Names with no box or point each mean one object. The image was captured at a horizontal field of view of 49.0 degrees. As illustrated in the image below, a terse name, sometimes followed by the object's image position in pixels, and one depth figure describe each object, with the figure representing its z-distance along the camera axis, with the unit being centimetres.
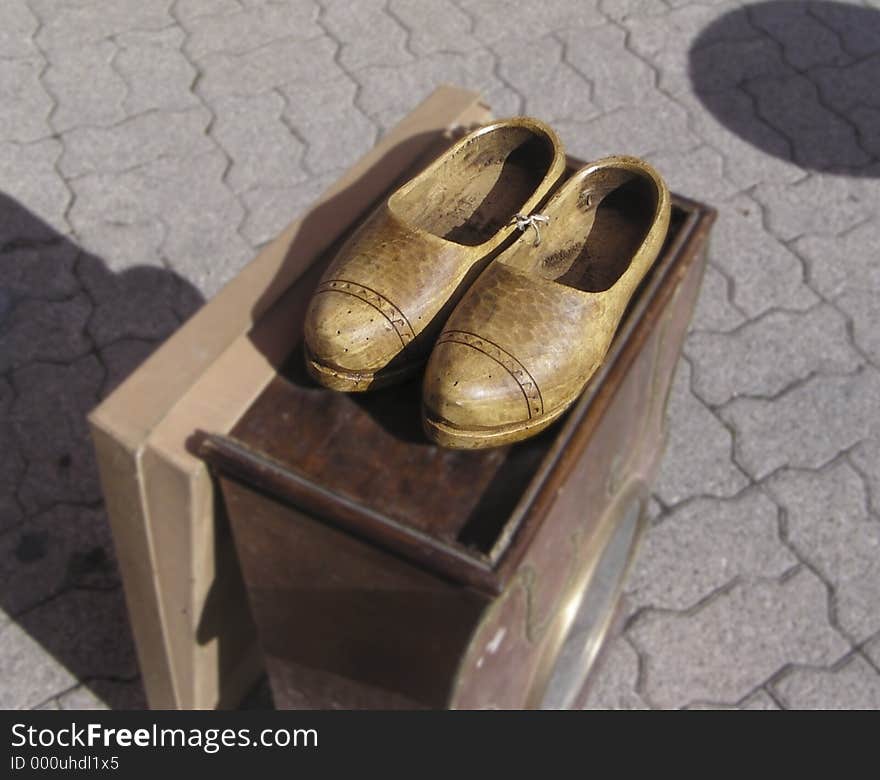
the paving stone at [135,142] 276
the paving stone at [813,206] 282
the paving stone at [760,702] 194
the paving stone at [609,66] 314
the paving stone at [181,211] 255
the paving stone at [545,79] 307
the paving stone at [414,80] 302
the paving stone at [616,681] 194
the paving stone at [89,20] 312
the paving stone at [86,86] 288
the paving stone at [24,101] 283
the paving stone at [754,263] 263
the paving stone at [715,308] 256
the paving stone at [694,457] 225
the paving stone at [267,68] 303
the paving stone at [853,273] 260
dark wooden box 114
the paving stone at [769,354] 245
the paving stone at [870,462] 226
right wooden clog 112
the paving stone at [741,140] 295
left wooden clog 116
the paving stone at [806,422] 232
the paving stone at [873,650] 202
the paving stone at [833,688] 196
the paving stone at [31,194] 259
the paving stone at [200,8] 325
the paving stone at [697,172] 289
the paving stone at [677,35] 327
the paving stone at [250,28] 316
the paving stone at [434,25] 325
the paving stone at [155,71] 295
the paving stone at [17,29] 307
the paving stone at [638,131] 297
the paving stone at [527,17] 334
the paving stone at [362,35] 318
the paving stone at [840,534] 209
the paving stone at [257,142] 278
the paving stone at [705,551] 210
